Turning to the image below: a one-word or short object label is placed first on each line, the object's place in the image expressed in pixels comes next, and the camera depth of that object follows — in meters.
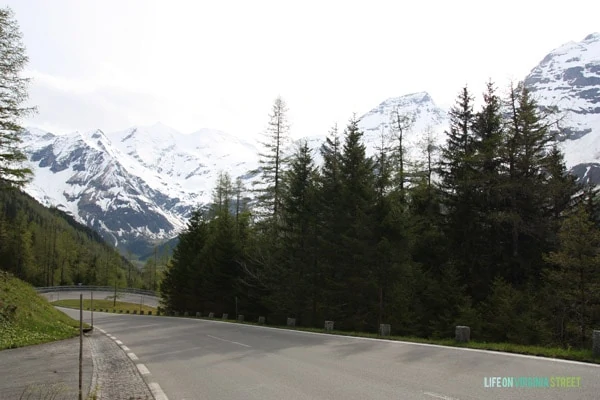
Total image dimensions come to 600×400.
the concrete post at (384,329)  17.22
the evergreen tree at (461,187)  30.19
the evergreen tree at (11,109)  21.67
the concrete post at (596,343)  10.19
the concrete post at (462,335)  13.73
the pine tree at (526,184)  27.09
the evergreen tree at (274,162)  35.38
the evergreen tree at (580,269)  21.03
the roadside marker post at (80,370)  6.76
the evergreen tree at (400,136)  33.48
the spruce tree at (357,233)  25.16
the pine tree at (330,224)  28.50
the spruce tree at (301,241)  30.64
